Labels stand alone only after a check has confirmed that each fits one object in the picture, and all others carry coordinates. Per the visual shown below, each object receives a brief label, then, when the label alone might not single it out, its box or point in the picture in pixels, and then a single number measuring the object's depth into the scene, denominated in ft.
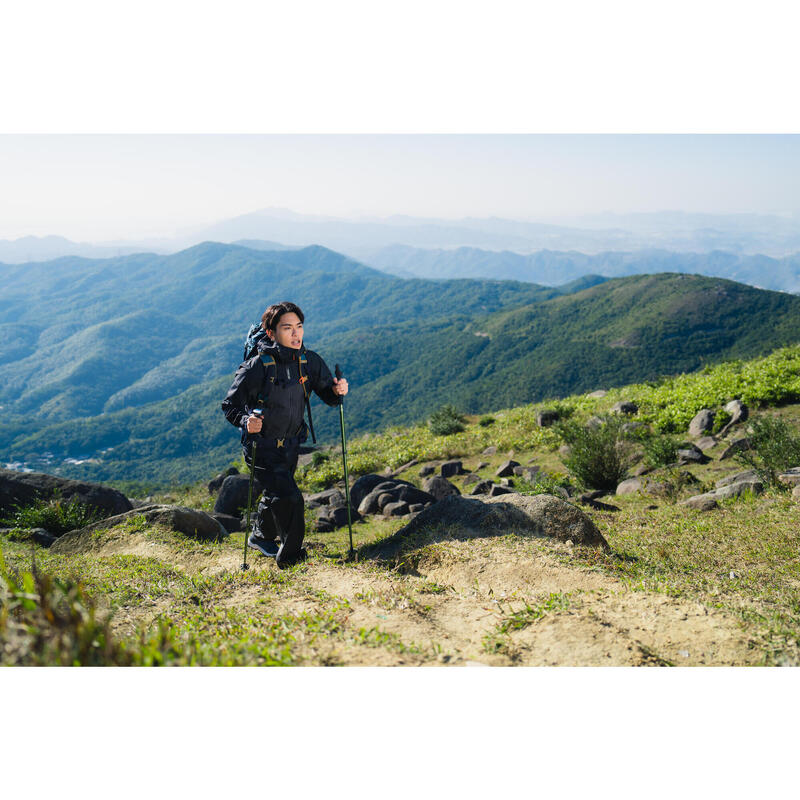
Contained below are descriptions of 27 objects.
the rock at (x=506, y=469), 36.09
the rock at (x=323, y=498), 34.94
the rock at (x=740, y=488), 23.59
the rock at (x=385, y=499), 30.71
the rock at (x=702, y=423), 34.09
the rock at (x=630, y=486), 28.40
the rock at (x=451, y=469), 39.47
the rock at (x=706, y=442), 32.09
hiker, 16.94
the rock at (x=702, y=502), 23.17
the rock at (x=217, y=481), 47.05
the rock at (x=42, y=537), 23.07
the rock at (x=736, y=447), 29.22
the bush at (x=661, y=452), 30.53
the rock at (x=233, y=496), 31.73
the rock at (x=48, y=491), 26.58
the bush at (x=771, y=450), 24.70
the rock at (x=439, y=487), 33.91
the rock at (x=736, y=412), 33.50
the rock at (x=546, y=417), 46.06
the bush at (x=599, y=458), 30.37
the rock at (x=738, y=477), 25.25
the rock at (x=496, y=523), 17.93
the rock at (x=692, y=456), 30.13
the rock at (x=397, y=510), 29.37
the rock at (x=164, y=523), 21.50
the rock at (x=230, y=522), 28.81
